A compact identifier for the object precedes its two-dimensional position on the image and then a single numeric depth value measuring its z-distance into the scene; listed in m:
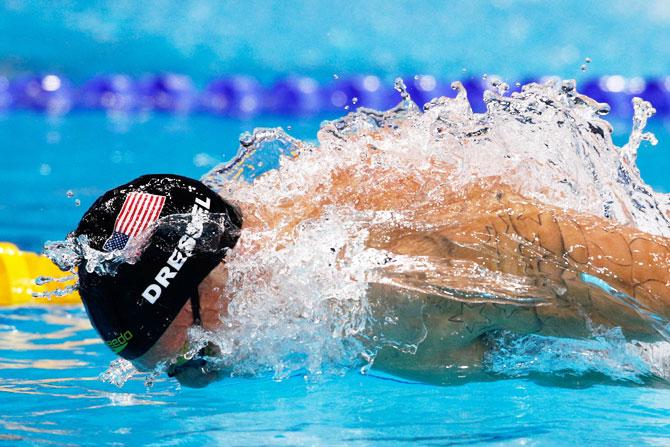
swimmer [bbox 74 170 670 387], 7.22
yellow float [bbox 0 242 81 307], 8.02
